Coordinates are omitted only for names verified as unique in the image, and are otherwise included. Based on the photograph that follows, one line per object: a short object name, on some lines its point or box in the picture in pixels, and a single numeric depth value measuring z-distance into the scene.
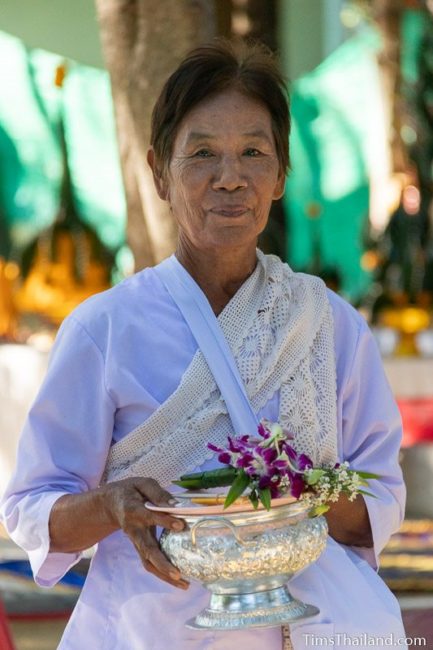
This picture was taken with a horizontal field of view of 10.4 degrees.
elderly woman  4.09
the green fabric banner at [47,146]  16.95
